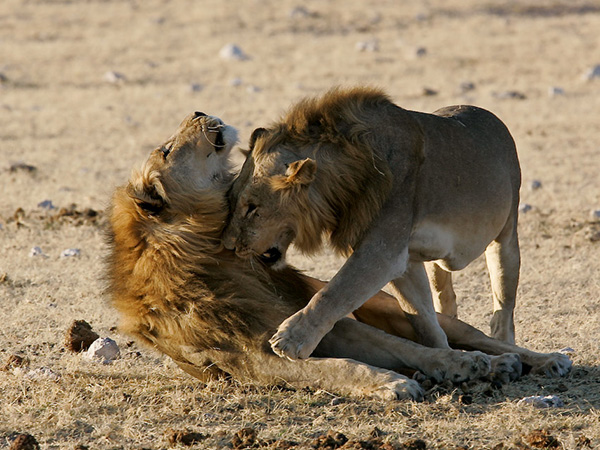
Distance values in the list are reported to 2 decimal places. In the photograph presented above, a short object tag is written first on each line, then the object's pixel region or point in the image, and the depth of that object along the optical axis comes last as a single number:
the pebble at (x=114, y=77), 25.91
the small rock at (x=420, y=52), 27.55
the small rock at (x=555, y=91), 23.34
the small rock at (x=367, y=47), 28.58
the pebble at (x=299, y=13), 32.72
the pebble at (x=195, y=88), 24.48
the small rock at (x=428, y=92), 23.19
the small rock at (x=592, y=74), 24.80
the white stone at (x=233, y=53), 27.87
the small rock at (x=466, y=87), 23.84
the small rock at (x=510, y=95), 23.07
